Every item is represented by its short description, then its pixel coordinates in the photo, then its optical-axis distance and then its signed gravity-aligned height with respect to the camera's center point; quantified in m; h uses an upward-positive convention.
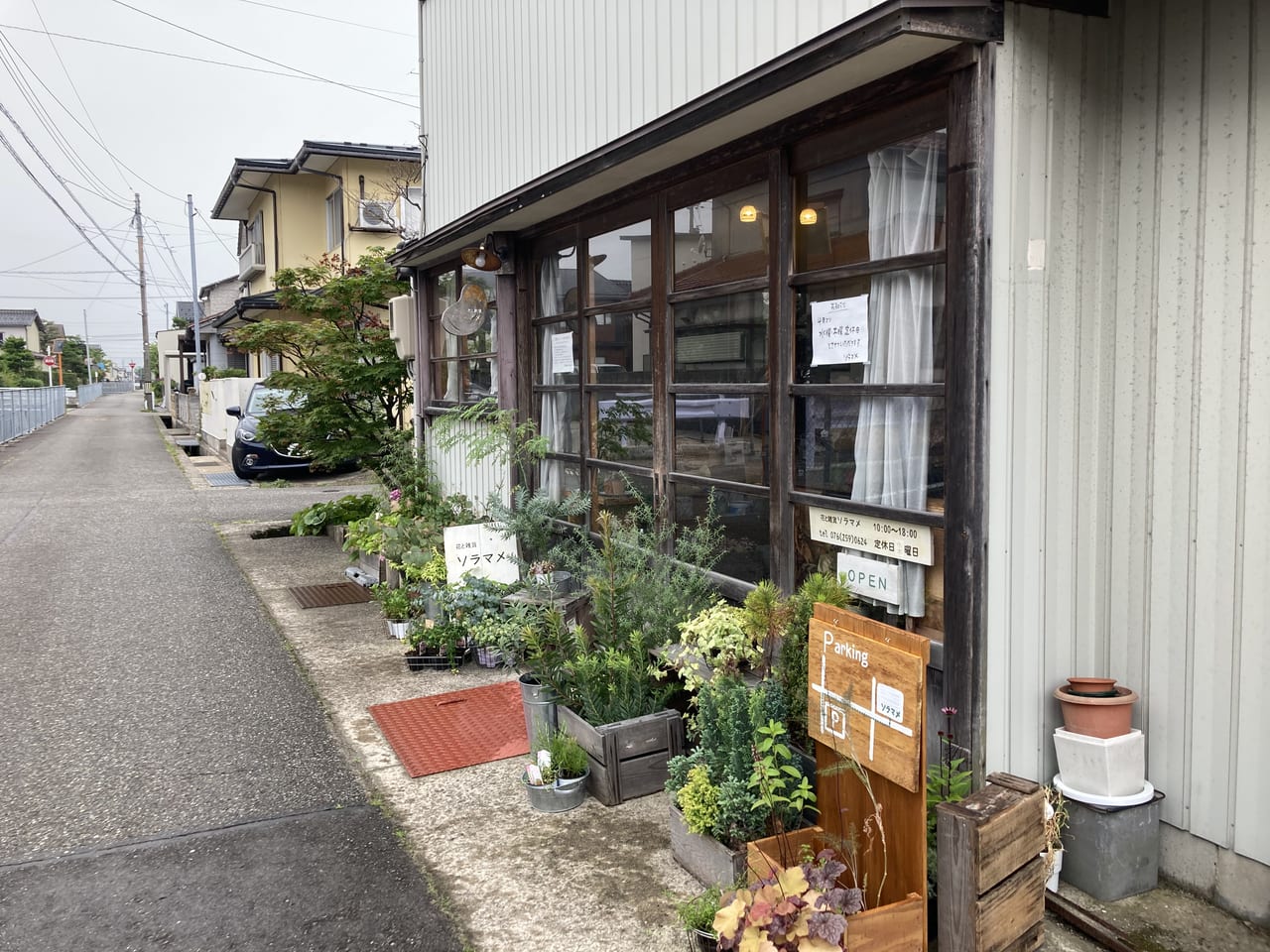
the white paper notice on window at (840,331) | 4.07 +0.31
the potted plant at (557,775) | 4.18 -1.59
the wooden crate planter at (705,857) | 3.32 -1.61
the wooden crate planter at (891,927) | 2.70 -1.46
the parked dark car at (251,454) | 17.69 -0.82
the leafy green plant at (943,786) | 3.11 -1.28
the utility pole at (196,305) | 30.38 +3.39
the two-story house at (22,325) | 94.19 +8.39
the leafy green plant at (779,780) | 3.17 -1.24
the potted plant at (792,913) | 2.56 -1.36
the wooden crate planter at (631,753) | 4.23 -1.52
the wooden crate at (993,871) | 2.68 -1.31
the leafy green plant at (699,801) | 3.42 -1.39
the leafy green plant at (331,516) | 11.53 -1.27
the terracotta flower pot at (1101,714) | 3.33 -1.06
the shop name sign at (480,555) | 6.60 -1.00
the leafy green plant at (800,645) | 3.53 -0.87
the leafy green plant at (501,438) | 7.14 -0.23
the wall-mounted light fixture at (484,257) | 7.39 +1.14
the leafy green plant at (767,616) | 3.71 -0.81
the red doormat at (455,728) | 4.80 -1.70
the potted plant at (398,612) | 6.96 -1.46
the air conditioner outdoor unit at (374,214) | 21.05 +4.26
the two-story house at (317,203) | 21.44 +5.00
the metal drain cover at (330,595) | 8.16 -1.60
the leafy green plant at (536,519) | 6.71 -0.77
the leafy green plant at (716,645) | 4.00 -0.99
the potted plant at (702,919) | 2.97 -1.60
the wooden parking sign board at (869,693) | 2.74 -0.86
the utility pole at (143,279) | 51.16 +7.22
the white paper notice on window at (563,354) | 6.86 +0.38
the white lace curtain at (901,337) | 3.77 +0.27
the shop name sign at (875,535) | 3.78 -0.54
